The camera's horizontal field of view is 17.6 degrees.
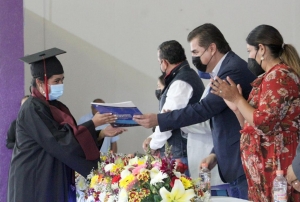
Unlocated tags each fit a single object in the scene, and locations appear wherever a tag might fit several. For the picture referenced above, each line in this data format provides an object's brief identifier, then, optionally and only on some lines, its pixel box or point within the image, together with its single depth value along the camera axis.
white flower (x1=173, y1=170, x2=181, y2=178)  3.83
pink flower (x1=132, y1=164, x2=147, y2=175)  3.83
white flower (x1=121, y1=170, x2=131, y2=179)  3.88
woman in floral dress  4.52
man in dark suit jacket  5.45
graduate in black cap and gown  5.31
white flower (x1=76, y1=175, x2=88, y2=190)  5.68
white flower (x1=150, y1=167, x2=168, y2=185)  3.70
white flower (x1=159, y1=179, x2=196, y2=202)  3.62
